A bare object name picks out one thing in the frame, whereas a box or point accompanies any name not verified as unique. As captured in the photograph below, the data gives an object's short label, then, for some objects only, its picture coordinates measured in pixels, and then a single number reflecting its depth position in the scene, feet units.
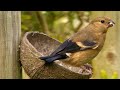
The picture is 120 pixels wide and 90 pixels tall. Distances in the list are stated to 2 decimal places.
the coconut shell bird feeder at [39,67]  13.26
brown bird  14.32
